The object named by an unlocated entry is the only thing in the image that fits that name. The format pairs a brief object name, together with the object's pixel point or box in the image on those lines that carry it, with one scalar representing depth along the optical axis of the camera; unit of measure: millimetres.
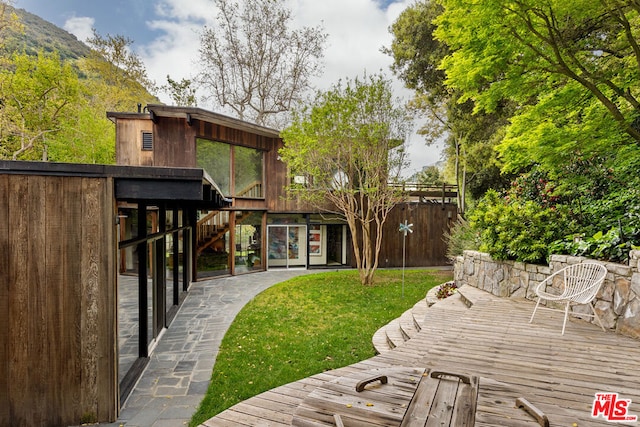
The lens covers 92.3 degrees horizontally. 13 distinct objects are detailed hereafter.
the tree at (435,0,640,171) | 4180
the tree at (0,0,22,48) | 11617
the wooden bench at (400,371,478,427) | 1384
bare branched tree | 14344
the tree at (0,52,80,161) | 12539
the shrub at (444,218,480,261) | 8477
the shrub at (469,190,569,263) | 5172
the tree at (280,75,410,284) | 8633
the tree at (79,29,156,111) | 16833
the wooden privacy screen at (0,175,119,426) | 2725
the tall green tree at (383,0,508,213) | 11688
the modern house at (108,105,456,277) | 9344
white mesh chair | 3604
